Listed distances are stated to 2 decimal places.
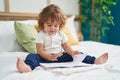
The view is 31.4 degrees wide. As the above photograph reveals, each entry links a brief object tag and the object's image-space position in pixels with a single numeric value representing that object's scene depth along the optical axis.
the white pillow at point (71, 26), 2.63
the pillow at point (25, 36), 2.01
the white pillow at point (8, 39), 2.06
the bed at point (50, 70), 1.24
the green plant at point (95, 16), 3.22
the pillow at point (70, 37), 2.40
